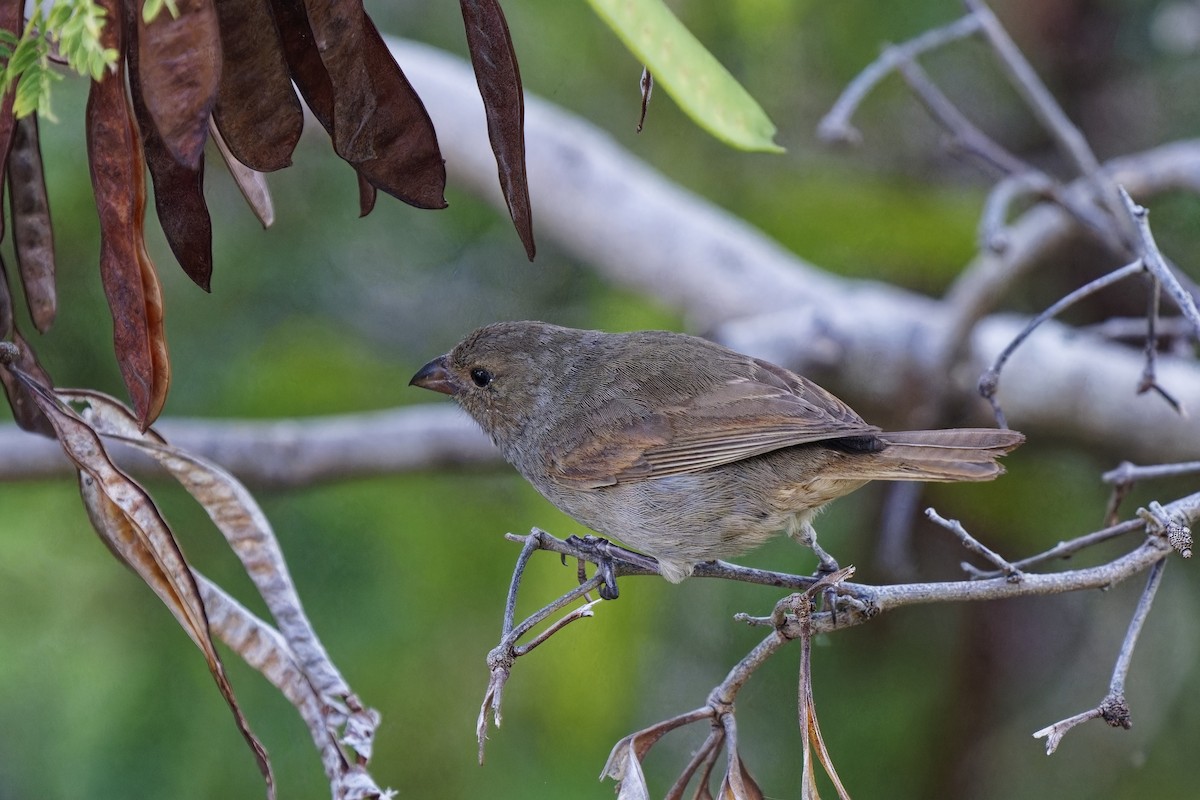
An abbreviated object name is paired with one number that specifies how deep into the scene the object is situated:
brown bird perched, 6.23
